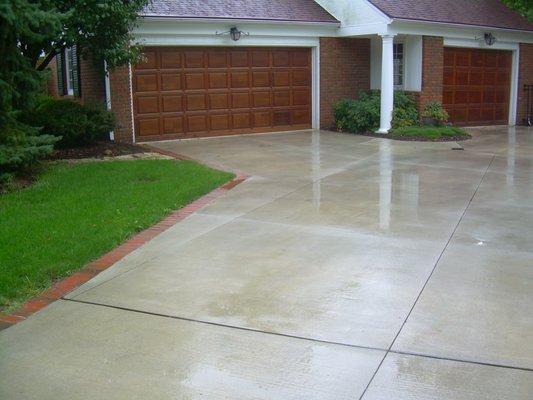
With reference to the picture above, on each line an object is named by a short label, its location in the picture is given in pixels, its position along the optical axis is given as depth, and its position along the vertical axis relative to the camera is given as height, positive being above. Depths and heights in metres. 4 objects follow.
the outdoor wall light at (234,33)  16.36 +1.74
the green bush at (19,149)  9.42 -0.64
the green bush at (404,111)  17.41 -0.30
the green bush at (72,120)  12.79 -0.30
